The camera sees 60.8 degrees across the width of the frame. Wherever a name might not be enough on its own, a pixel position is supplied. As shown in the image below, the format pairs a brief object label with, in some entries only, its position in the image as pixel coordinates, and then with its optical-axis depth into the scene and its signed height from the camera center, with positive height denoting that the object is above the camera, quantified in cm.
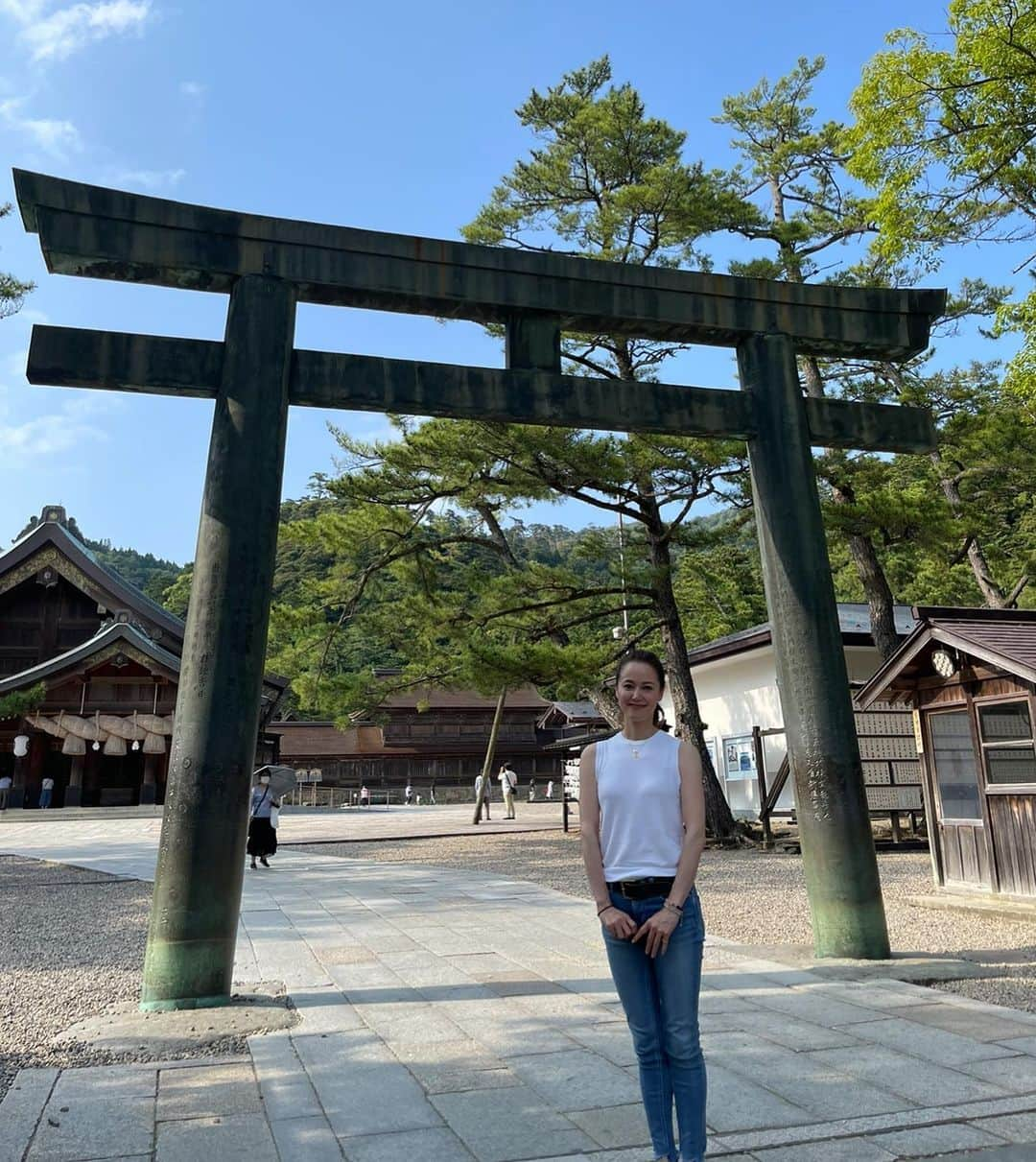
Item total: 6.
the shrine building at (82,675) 2441 +361
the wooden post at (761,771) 1448 +60
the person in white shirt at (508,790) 2494 +46
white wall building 1728 +238
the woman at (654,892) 250 -24
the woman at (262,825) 1159 -25
